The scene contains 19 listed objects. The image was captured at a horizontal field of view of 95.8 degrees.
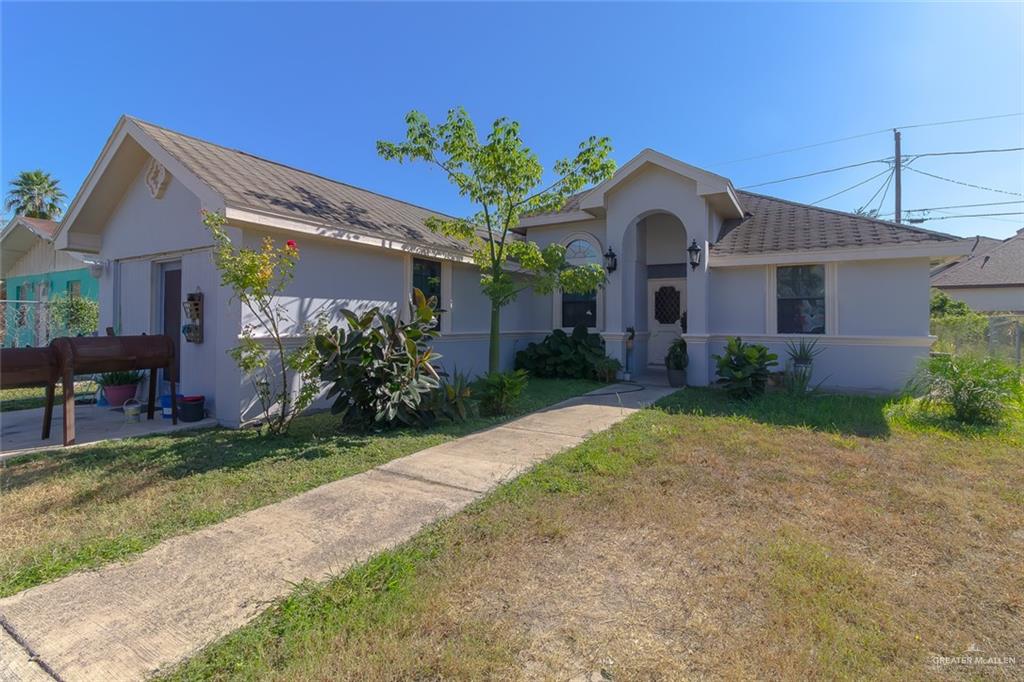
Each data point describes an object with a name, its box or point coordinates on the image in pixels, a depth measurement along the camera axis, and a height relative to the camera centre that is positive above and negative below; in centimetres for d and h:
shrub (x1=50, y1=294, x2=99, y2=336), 1395 +65
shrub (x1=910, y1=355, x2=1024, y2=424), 632 -63
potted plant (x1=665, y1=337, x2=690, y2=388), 995 -49
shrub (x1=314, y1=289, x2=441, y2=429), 573 -38
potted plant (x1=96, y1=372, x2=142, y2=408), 761 -80
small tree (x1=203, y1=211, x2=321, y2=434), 499 +18
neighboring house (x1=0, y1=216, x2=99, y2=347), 1429 +217
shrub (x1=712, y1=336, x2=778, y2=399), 815 -50
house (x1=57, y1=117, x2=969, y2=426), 686 +150
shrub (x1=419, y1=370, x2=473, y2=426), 639 -91
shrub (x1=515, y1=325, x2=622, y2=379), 1087 -37
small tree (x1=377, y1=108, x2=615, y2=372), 769 +276
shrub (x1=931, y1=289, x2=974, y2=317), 1973 +157
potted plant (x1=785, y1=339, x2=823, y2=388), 877 -34
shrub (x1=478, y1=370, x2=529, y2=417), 716 -79
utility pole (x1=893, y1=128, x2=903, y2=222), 2089 +740
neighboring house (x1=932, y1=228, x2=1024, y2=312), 2498 +363
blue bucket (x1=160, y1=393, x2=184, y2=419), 682 -100
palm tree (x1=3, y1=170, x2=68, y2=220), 2589 +808
